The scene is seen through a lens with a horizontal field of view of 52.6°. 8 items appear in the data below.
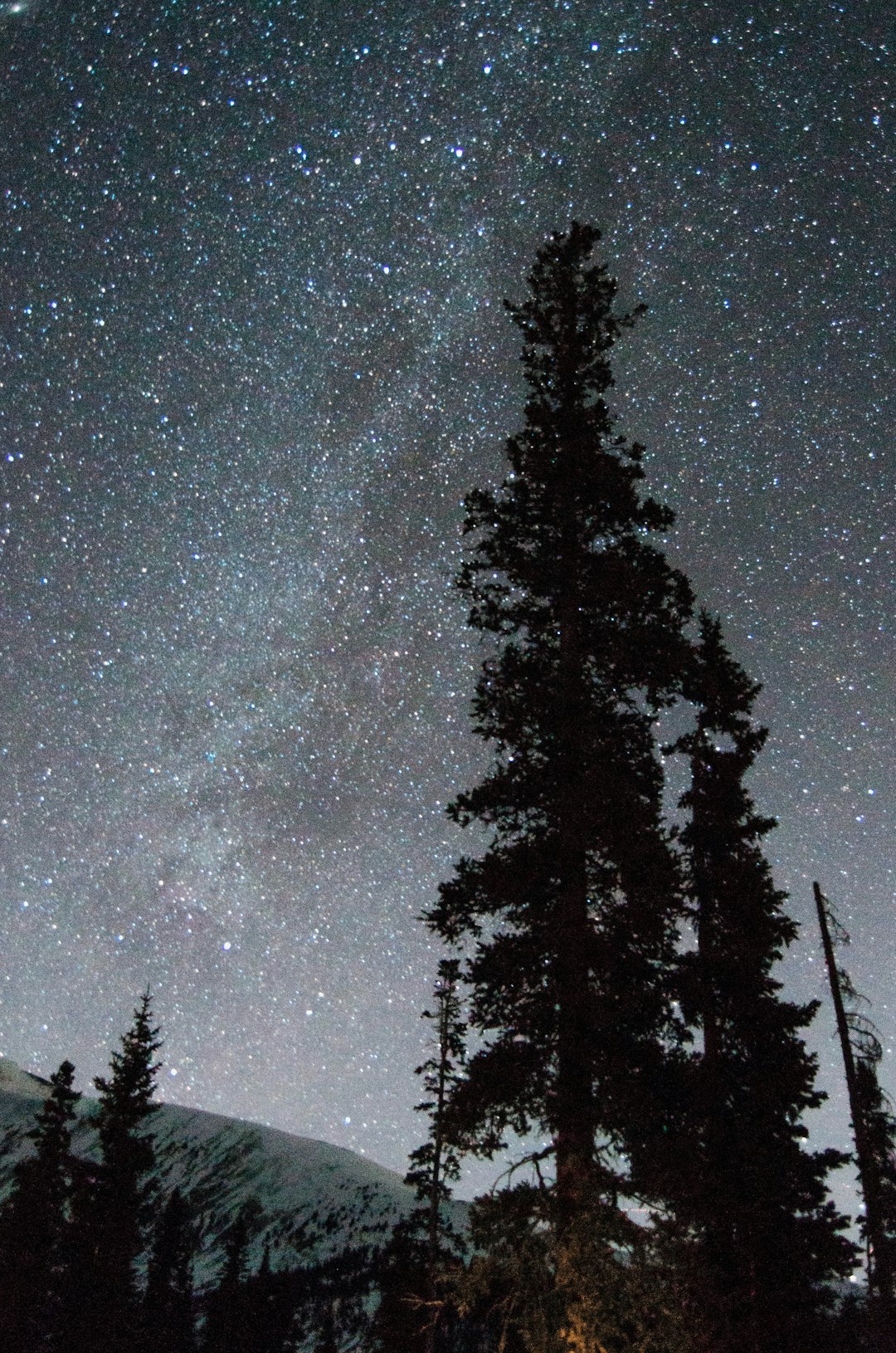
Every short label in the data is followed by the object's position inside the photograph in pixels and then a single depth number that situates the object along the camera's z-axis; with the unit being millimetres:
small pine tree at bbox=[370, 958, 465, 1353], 23859
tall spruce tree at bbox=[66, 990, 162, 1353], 29844
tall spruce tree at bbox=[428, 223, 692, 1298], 9852
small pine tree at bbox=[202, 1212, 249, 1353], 49969
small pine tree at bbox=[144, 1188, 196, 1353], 44719
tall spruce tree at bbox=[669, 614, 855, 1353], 13125
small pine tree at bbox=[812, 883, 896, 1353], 17734
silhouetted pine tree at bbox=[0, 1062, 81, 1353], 29234
